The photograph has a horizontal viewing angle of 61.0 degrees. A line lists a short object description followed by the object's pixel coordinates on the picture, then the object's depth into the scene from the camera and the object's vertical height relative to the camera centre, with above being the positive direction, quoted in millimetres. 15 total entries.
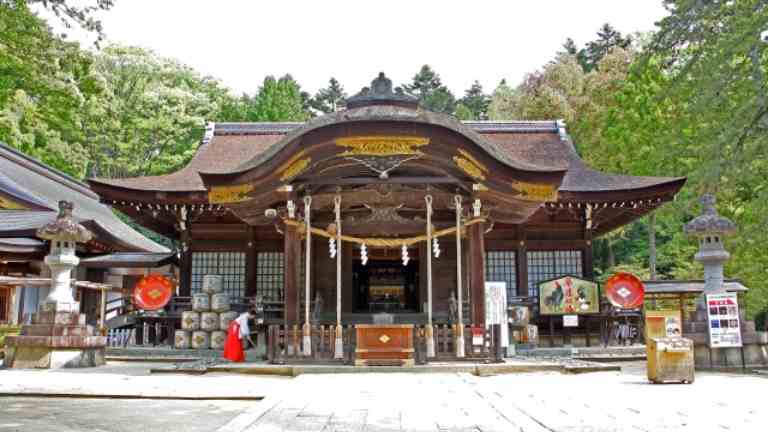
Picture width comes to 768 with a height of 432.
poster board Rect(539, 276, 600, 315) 14562 +280
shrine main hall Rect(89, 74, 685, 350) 10961 +2177
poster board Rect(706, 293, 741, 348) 10375 -228
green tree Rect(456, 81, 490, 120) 49931 +16440
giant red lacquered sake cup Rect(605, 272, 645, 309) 13781 +384
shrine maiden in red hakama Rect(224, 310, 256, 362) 11906 -540
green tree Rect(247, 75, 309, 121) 33250 +10962
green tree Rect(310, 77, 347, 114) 53312 +17559
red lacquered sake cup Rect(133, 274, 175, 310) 14136 +505
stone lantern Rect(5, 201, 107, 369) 11062 -189
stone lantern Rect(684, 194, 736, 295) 10914 +1089
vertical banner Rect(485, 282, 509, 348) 12508 +130
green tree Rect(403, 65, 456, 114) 50500 +18312
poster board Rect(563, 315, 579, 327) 14531 -230
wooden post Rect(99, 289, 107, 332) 13391 +108
